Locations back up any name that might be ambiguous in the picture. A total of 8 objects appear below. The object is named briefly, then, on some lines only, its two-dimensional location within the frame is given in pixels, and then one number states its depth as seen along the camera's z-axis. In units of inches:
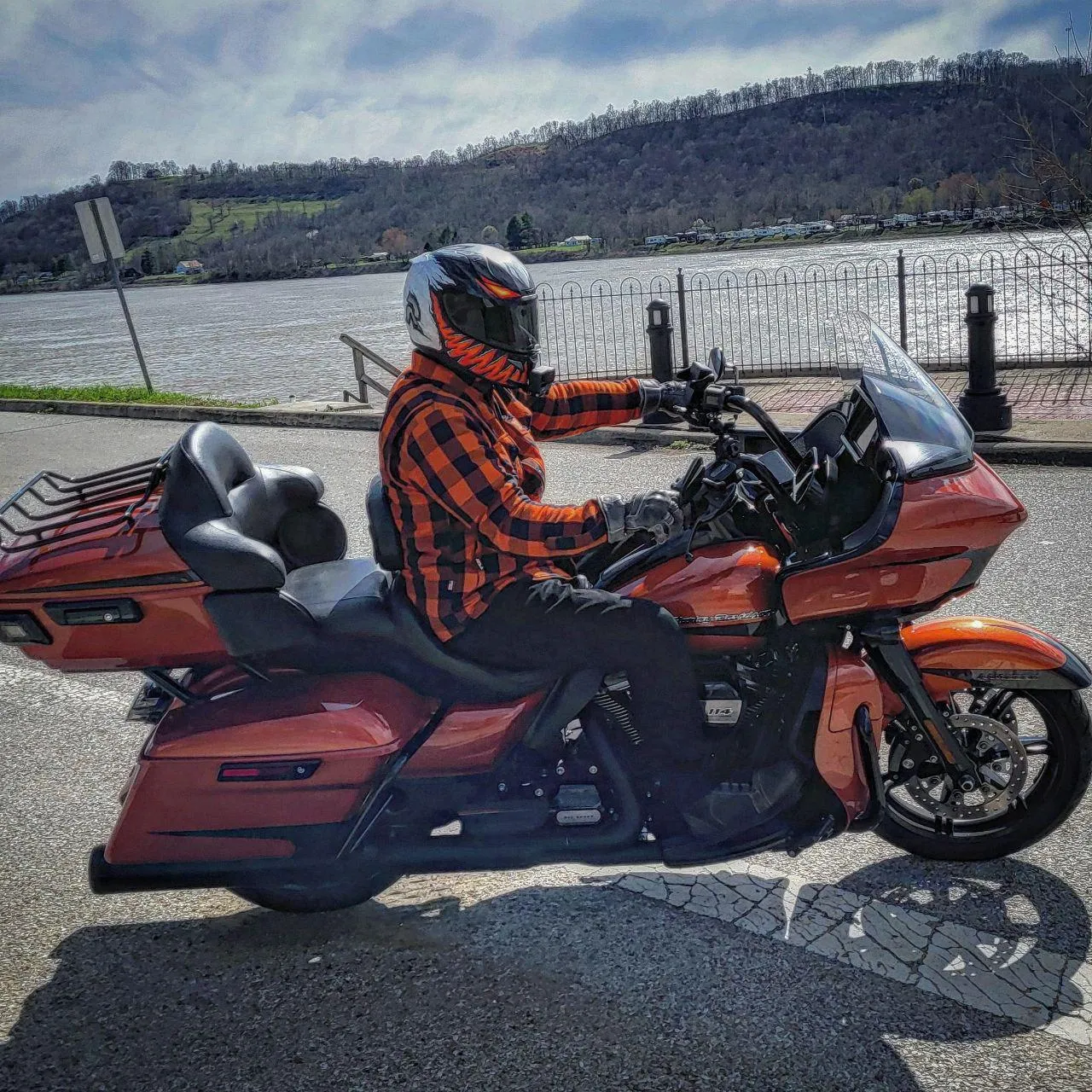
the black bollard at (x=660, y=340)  461.4
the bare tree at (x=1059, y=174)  397.7
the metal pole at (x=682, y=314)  512.5
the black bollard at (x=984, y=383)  362.3
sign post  609.9
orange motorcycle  113.0
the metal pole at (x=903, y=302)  481.7
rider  110.3
